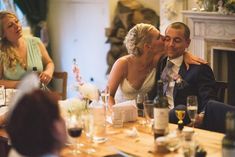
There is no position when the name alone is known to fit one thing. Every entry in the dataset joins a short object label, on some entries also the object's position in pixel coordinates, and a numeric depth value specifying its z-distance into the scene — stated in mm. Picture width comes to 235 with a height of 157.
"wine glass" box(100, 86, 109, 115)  2770
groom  3119
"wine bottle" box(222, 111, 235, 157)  1803
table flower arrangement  2480
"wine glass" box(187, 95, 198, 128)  2564
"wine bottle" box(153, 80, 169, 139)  2275
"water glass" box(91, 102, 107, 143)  2568
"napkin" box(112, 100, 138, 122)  2695
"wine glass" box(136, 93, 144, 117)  2871
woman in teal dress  3824
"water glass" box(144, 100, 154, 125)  2502
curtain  5852
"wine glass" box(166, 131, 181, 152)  2189
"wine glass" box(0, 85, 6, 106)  2962
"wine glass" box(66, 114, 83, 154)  2156
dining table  2193
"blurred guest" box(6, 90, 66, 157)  1312
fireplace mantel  4520
